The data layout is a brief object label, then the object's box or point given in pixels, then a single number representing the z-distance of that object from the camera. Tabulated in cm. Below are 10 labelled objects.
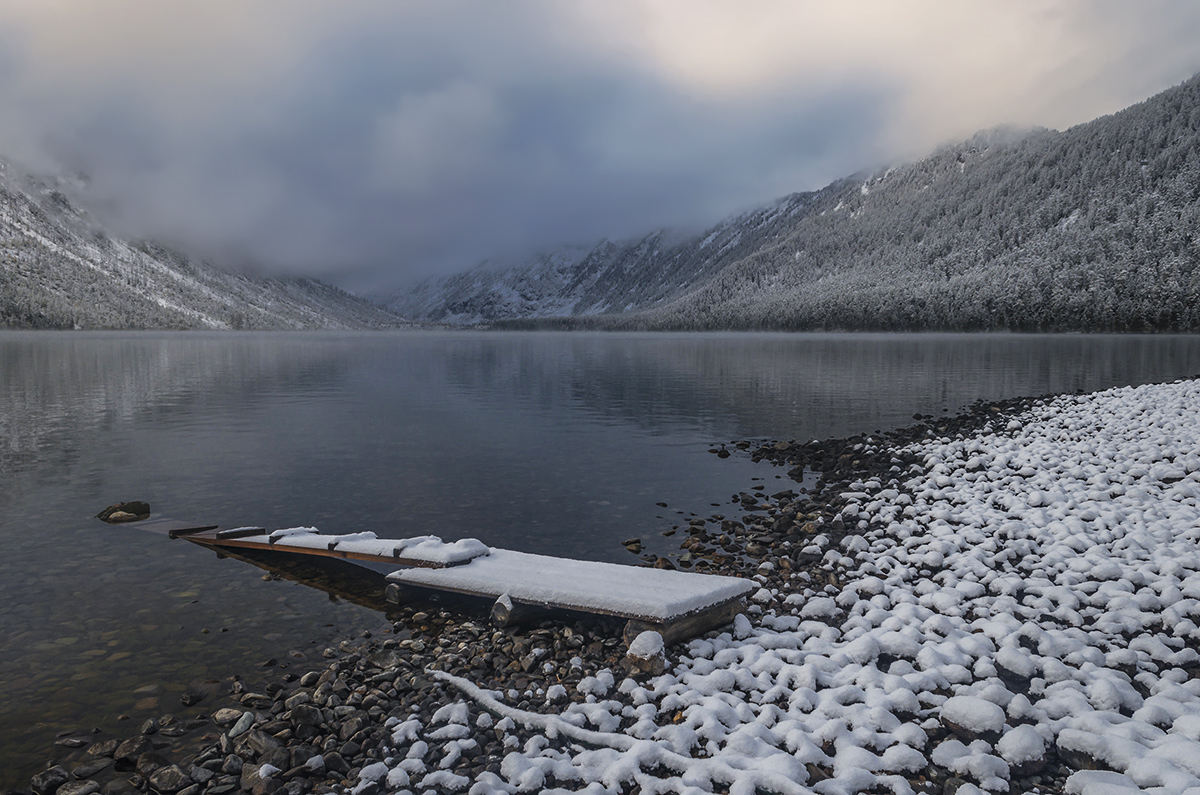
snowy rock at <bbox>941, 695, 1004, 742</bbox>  722
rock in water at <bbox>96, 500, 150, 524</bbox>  1755
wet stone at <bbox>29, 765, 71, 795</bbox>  732
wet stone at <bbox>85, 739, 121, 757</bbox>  788
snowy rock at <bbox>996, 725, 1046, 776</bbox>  669
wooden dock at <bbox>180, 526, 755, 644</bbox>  993
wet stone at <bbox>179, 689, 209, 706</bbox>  901
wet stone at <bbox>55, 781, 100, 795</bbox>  718
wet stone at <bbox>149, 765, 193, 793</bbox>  725
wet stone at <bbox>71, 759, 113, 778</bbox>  755
